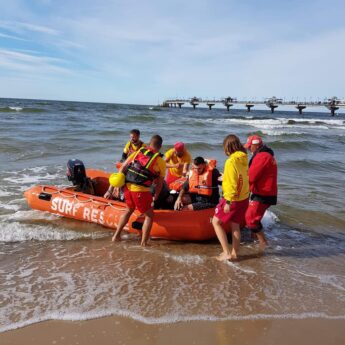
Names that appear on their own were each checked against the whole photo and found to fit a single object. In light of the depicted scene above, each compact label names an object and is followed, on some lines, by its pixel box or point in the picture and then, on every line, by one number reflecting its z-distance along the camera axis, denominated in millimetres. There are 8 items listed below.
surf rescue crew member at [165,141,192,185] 6319
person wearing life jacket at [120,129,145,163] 6469
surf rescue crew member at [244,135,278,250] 4590
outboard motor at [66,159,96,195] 6179
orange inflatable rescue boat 5050
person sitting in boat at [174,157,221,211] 5211
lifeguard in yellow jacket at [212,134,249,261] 4188
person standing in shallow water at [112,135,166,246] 4668
